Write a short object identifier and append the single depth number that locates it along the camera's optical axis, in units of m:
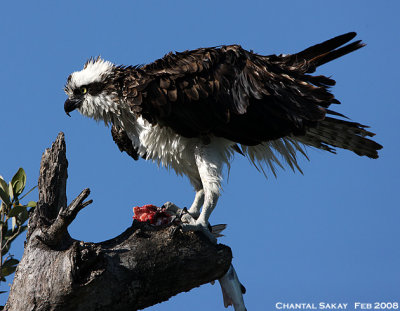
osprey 12.31
